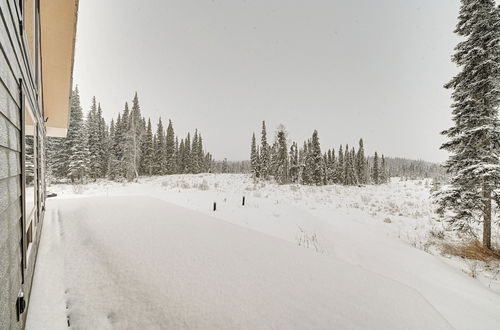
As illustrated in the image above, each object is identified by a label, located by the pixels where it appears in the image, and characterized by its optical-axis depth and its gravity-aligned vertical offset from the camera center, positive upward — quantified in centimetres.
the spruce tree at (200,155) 5741 +174
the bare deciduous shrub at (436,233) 770 -270
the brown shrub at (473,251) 597 -267
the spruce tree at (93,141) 3428 +342
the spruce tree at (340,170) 5808 -270
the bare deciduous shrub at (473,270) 485 -257
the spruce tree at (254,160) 4734 +18
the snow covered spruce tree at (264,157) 4716 +79
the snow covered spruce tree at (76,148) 2791 +189
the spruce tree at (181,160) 5409 +39
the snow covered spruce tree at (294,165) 5119 -109
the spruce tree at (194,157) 5356 +110
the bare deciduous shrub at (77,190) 1347 -174
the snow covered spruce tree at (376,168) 5741 -224
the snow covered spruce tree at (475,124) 685 +113
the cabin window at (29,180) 234 -20
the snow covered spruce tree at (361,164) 5640 -116
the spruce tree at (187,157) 5372 +111
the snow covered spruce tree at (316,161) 4369 -19
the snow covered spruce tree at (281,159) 4641 +34
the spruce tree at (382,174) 6519 -439
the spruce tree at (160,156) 4588 +123
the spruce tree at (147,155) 4369 +139
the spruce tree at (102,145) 3928 +328
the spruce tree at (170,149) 4859 +283
